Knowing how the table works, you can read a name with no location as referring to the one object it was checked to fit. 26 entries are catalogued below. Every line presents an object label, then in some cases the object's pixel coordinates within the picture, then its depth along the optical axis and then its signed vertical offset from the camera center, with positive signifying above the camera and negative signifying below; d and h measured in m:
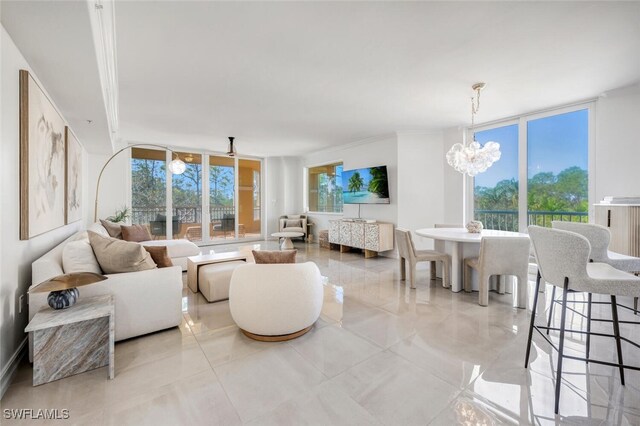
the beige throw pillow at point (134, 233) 4.28 -0.37
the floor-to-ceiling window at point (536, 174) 4.00 +0.61
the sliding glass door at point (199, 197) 6.42 +0.37
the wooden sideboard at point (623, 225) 2.88 -0.16
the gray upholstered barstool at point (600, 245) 2.33 -0.31
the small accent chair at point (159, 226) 6.51 -0.37
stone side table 1.71 -0.87
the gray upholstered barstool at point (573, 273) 1.53 -0.39
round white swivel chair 2.18 -0.74
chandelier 3.45 +0.71
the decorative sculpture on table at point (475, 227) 3.60 -0.22
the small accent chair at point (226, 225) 7.44 -0.41
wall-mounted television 5.68 +0.56
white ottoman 3.17 -0.85
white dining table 3.32 -0.48
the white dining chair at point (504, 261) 2.97 -0.57
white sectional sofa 2.03 -0.70
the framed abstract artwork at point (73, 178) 3.26 +0.45
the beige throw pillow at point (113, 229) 4.15 -0.29
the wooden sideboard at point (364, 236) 5.48 -0.55
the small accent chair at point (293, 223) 7.77 -0.36
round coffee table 6.77 -0.77
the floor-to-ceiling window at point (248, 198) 7.88 +0.39
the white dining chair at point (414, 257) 3.61 -0.64
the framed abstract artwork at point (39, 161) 1.95 +0.43
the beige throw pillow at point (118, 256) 2.29 -0.39
